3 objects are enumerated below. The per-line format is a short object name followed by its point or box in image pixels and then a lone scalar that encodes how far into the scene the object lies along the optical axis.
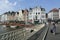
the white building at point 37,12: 56.72
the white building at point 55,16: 61.72
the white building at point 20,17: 62.27
